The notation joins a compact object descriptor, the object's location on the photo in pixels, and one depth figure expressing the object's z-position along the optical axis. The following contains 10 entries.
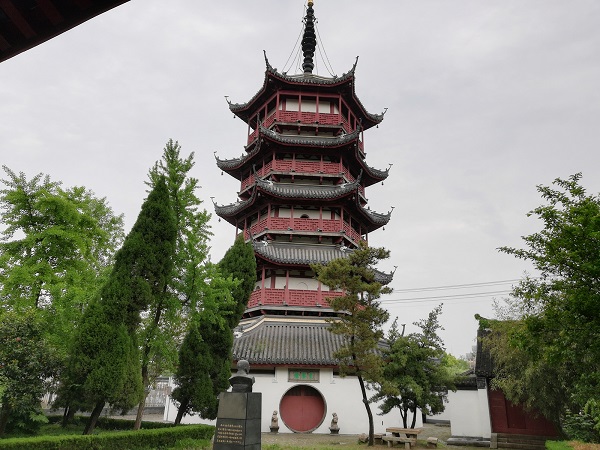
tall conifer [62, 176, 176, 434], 11.47
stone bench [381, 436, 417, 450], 16.14
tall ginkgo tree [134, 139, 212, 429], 14.06
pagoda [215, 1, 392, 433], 21.56
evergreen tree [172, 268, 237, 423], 15.05
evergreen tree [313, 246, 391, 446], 15.48
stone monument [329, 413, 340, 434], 20.84
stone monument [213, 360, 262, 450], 11.08
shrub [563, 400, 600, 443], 13.52
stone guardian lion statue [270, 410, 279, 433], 20.62
